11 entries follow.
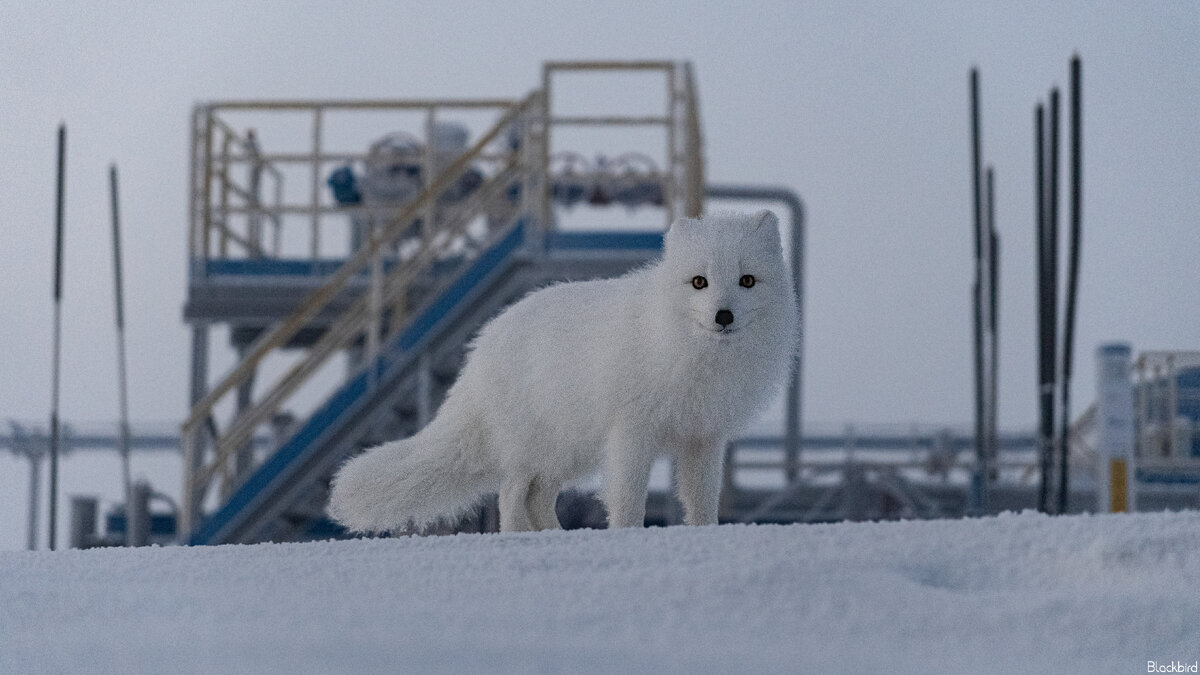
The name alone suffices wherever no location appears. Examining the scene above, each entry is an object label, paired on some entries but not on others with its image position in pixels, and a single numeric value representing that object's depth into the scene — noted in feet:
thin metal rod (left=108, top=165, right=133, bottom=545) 64.36
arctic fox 22.38
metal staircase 52.70
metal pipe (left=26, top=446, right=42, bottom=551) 78.89
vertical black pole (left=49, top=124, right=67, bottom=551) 56.54
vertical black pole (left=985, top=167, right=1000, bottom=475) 75.41
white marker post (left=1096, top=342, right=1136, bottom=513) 50.29
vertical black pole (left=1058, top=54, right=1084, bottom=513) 58.13
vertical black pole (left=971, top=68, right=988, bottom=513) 68.74
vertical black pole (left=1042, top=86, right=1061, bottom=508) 59.98
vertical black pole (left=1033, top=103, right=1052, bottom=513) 61.72
